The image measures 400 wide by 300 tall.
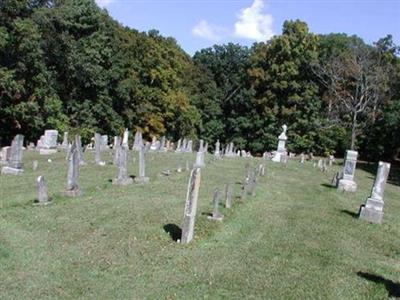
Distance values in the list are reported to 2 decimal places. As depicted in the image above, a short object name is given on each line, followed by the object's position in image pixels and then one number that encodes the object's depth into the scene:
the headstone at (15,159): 22.97
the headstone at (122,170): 19.92
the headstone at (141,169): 21.11
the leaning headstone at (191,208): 12.40
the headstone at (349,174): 25.11
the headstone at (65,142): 37.66
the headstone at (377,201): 17.19
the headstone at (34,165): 24.51
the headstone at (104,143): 38.17
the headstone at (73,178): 17.11
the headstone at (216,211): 14.47
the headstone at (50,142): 33.91
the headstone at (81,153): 24.39
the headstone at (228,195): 16.62
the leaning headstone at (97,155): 26.75
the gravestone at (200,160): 29.05
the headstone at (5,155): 24.84
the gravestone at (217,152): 42.50
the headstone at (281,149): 42.28
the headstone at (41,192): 15.53
